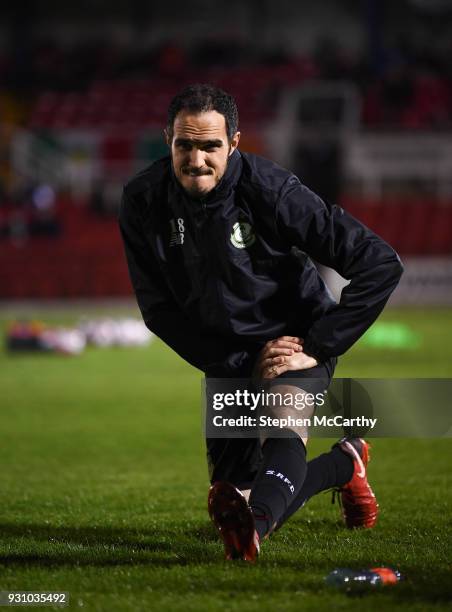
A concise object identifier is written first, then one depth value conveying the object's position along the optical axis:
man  7.92
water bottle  7.02
